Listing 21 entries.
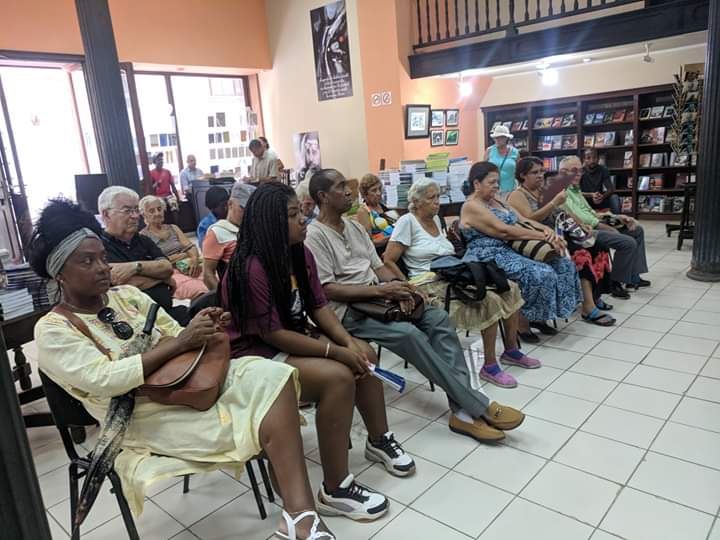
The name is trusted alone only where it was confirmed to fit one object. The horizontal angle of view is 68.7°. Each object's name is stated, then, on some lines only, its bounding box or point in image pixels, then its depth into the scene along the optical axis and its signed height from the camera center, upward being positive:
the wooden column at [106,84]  4.04 +0.67
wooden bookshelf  7.36 +0.02
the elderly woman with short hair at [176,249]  3.32 -0.52
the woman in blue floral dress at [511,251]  3.24 -0.68
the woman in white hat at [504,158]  5.50 -0.18
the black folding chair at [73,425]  1.60 -0.77
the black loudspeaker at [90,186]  5.88 -0.13
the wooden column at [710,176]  4.23 -0.44
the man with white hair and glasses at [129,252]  2.68 -0.41
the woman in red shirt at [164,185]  8.39 -0.26
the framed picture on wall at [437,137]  8.50 +0.13
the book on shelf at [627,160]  7.62 -0.44
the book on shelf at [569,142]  8.09 -0.12
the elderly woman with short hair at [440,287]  2.93 -0.78
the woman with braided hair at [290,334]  1.90 -0.64
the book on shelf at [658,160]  7.38 -0.46
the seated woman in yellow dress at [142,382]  1.56 -0.68
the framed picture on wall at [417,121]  7.99 +0.38
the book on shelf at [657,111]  7.27 +0.20
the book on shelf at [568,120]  8.05 +0.21
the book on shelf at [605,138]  7.75 -0.11
